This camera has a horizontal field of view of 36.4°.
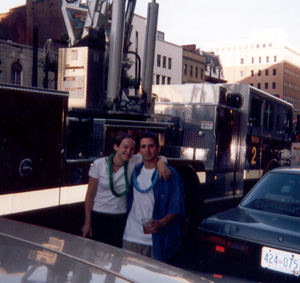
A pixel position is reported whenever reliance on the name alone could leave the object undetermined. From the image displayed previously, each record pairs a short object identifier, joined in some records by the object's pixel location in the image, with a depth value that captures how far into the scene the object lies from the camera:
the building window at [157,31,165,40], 57.71
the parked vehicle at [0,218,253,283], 1.81
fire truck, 4.38
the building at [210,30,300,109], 105.50
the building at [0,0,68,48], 44.12
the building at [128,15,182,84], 51.56
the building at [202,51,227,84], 70.53
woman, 4.21
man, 3.93
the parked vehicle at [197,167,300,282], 3.81
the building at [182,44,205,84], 61.56
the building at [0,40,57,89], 35.22
